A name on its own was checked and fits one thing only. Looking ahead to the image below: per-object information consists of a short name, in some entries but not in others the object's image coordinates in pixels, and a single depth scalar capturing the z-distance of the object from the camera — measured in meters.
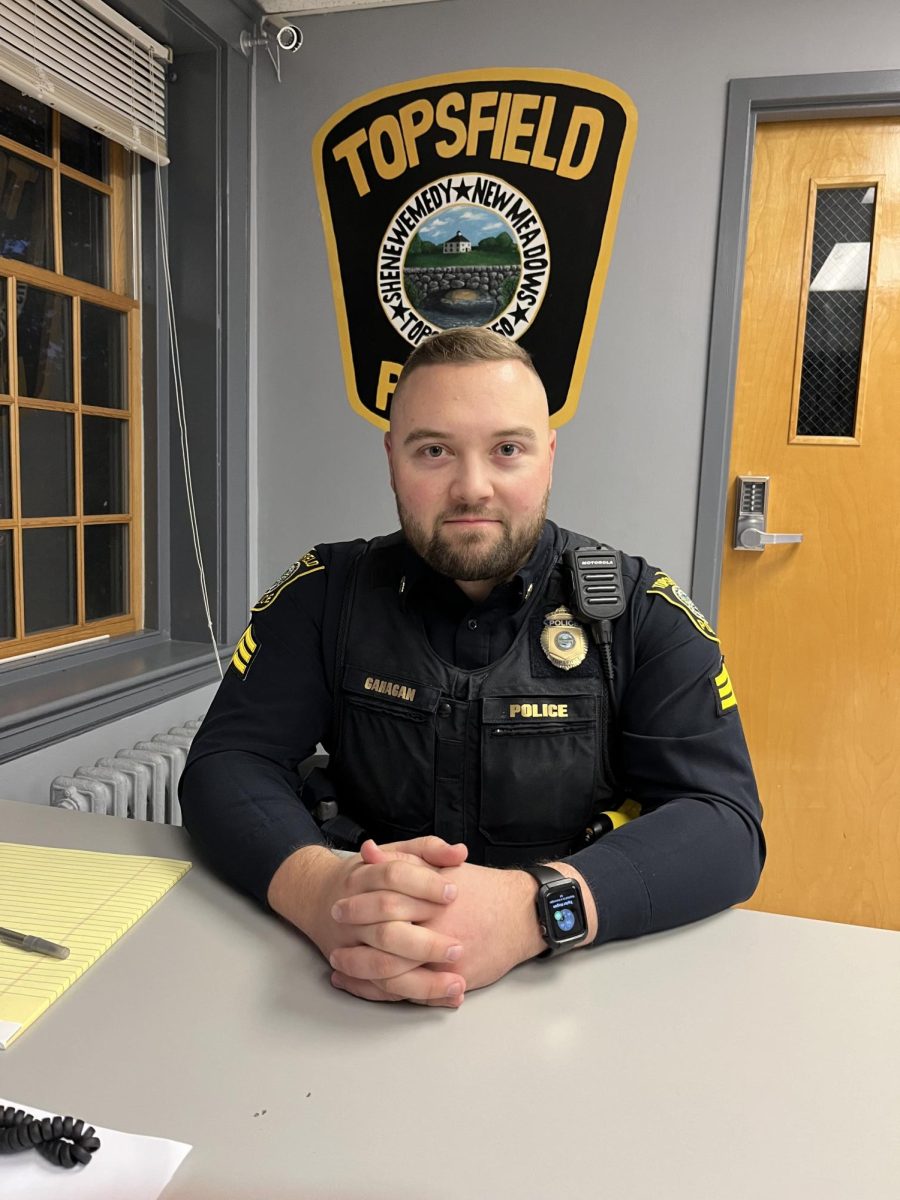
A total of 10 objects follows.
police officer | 1.07
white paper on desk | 0.54
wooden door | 2.21
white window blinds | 1.83
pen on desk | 0.78
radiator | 1.73
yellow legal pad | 0.73
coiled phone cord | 0.55
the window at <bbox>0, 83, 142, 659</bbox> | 2.00
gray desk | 0.55
